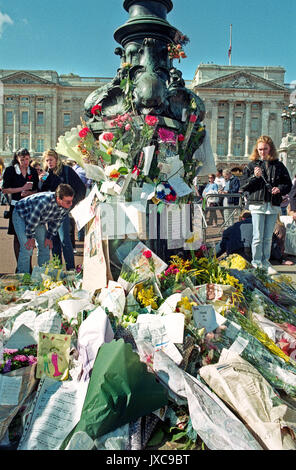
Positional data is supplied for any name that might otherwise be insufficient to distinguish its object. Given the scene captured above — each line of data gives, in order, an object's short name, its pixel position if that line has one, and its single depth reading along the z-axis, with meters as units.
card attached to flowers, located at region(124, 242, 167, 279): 3.19
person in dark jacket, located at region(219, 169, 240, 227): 9.35
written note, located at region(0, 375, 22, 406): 2.06
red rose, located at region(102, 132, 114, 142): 3.33
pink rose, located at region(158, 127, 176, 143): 3.30
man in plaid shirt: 4.22
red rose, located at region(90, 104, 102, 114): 3.52
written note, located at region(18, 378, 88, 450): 1.88
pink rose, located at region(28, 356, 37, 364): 2.32
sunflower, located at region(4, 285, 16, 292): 3.64
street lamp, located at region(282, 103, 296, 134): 14.02
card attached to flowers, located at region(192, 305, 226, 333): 2.67
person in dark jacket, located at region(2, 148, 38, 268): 4.87
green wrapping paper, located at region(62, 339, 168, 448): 1.92
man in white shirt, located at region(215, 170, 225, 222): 11.90
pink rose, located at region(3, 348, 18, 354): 2.39
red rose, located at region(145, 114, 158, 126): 3.17
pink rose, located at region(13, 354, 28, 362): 2.30
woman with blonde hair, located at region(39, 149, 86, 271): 5.00
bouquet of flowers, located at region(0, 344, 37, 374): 2.23
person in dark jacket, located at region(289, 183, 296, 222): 6.59
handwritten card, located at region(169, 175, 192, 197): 3.40
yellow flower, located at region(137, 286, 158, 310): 2.92
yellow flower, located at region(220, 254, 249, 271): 4.51
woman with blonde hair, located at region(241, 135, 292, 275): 5.08
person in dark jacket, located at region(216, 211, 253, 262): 5.82
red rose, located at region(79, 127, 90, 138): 3.43
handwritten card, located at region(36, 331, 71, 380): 2.29
